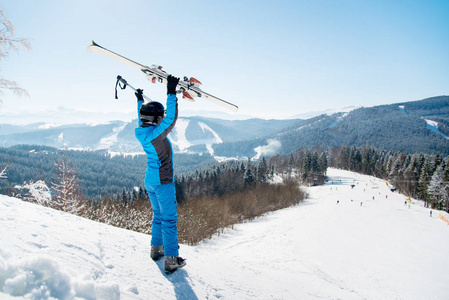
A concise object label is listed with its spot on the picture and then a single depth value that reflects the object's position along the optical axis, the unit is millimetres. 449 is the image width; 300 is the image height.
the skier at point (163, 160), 3711
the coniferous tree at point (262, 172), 70056
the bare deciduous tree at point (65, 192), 15502
